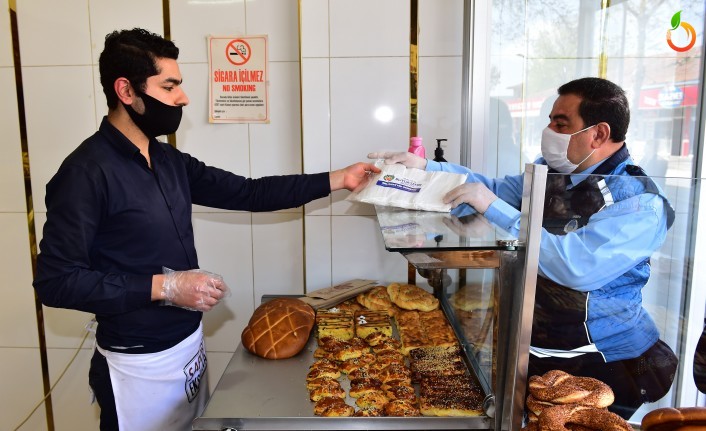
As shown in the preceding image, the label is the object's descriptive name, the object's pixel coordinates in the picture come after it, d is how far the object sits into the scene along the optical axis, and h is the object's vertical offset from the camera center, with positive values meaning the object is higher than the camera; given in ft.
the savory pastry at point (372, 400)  4.77 -2.46
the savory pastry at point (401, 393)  4.89 -2.46
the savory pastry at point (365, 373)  5.29 -2.46
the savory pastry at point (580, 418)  3.11 -1.71
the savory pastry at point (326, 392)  4.90 -2.45
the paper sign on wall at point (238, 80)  8.55 +0.81
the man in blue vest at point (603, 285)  3.43 -1.05
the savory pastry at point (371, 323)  6.38 -2.39
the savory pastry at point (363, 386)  4.99 -2.45
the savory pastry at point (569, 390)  3.31 -1.67
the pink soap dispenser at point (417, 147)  7.03 -0.23
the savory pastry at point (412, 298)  7.06 -2.28
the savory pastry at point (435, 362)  5.24 -2.39
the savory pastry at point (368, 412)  4.62 -2.48
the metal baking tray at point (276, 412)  4.52 -2.51
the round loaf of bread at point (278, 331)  5.91 -2.32
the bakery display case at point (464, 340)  3.49 -1.77
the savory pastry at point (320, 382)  5.09 -2.45
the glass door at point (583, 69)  6.06 +0.81
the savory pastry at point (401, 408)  4.63 -2.46
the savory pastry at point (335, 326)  6.37 -2.38
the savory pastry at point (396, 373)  5.24 -2.44
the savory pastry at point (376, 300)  7.23 -2.36
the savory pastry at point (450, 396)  4.56 -2.38
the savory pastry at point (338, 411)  4.59 -2.45
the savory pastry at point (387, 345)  5.94 -2.45
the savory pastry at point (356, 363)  5.52 -2.48
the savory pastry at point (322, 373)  5.31 -2.46
